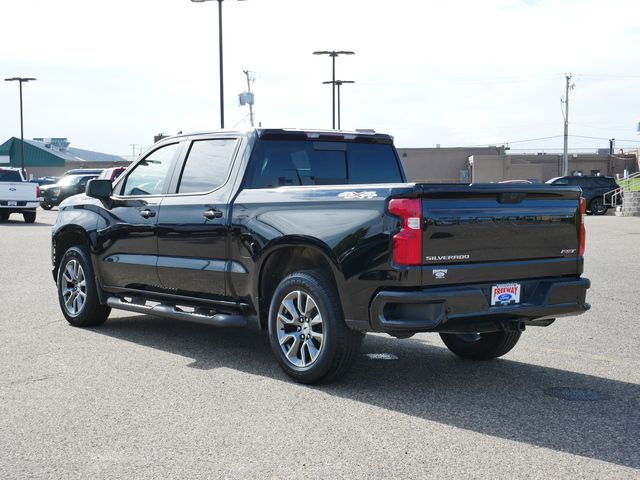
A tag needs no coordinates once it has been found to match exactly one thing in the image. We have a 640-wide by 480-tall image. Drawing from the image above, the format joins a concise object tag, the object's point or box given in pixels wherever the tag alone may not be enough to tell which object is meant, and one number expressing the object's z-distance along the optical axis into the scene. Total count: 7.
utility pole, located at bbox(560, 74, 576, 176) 75.89
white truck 29.50
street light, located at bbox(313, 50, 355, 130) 44.97
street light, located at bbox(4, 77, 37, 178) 58.41
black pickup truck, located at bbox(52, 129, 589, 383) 5.63
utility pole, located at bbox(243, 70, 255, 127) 67.74
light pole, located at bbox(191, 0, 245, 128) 32.03
